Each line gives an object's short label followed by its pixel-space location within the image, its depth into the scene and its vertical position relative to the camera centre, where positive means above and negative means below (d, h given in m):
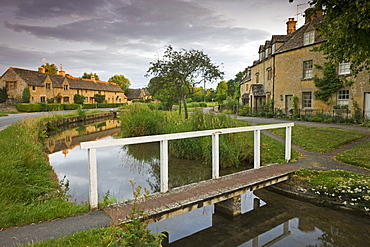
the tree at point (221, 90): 55.98 +4.05
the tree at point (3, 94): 38.96 +1.79
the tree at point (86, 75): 71.75 +9.03
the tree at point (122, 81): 82.34 +8.58
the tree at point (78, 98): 48.92 +1.28
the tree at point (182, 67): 15.19 +2.45
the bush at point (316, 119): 18.00 -1.17
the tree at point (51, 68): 60.79 +9.74
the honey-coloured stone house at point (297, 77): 17.52 +2.41
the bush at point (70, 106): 37.38 -0.23
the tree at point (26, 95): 38.06 +1.60
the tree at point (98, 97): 56.31 +1.70
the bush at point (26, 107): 30.20 -0.29
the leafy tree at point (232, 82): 70.26 +7.39
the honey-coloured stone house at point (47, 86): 40.34 +3.72
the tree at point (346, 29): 5.79 +2.12
